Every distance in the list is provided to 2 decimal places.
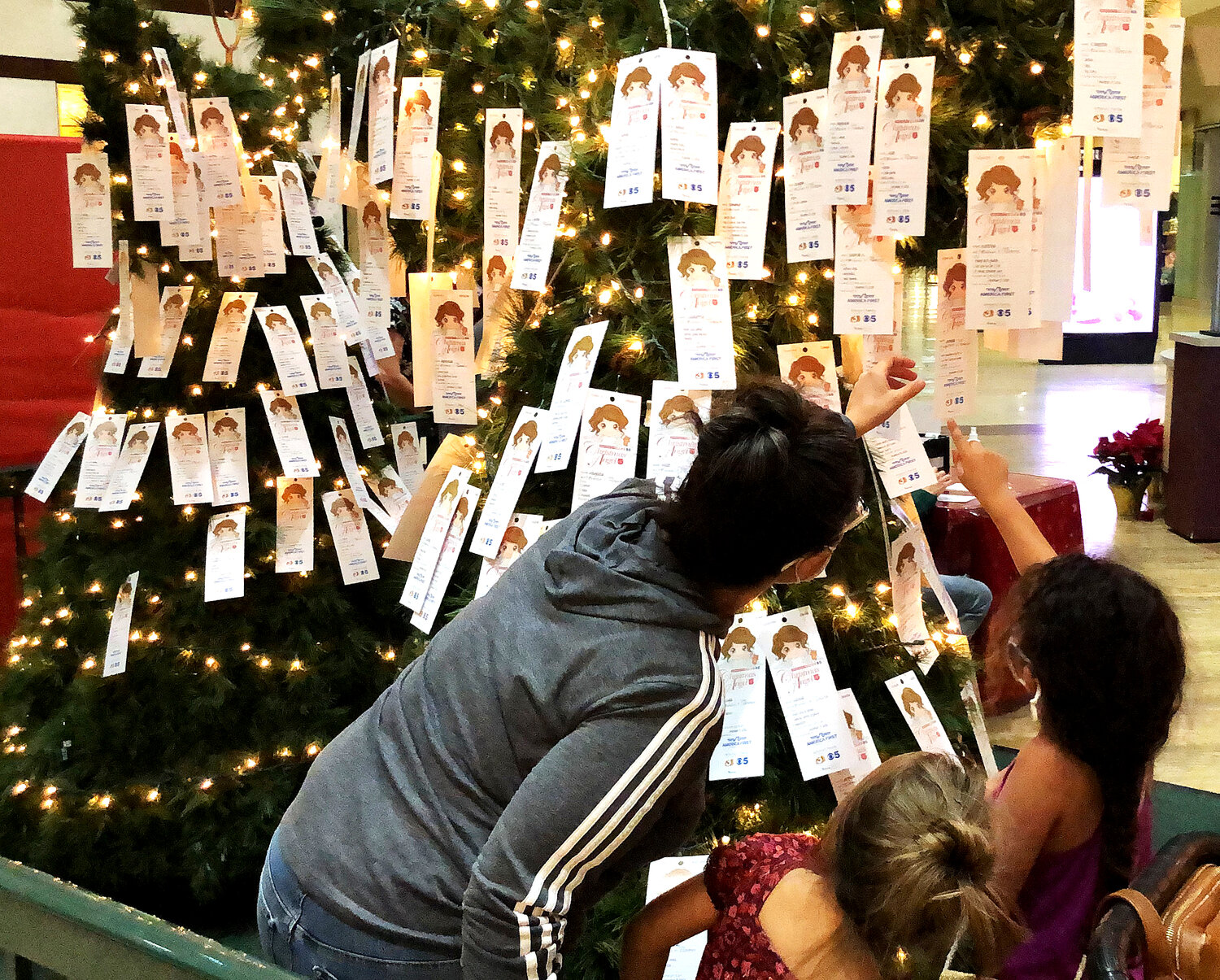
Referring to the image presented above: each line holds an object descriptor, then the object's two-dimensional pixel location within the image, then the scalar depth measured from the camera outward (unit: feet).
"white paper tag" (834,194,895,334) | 6.40
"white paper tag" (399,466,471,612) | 8.07
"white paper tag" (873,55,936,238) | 6.12
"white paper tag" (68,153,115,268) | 9.01
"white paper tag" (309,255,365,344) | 10.27
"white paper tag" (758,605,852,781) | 6.56
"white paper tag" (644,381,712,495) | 6.57
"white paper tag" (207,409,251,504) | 9.78
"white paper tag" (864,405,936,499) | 6.68
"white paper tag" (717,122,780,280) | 6.52
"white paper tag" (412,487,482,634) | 7.88
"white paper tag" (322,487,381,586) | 10.12
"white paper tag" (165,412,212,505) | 9.66
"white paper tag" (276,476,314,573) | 9.96
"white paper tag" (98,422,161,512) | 9.59
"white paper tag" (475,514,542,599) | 7.19
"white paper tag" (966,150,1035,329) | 6.17
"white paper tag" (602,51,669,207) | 6.40
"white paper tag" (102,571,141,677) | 9.54
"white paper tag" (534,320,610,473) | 6.81
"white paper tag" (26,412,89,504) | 9.75
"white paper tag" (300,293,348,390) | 10.03
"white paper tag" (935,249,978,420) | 6.51
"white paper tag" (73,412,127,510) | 9.52
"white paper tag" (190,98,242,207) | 9.52
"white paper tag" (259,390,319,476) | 9.82
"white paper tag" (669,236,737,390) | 6.44
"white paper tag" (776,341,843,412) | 6.57
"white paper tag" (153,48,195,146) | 9.31
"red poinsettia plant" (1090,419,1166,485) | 21.94
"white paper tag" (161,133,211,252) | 9.45
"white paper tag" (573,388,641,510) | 6.74
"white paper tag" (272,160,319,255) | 10.00
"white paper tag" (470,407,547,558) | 7.20
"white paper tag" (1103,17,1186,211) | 5.83
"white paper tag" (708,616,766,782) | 6.47
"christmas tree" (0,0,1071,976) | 7.84
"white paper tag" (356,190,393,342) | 10.00
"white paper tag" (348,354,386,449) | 10.39
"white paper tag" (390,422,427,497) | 11.00
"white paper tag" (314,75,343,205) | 9.87
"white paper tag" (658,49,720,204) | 6.36
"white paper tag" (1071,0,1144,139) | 5.71
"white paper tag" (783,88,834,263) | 6.35
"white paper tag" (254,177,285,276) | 9.80
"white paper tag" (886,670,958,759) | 6.79
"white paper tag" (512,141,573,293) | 7.27
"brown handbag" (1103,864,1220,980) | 3.84
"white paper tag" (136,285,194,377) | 9.61
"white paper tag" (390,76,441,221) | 8.67
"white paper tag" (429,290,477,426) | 8.67
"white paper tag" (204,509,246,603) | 9.71
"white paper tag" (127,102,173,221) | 9.16
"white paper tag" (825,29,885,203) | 6.16
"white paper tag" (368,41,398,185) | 8.96
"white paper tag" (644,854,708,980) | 6.31
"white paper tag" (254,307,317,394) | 9.78
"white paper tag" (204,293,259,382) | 9.68
